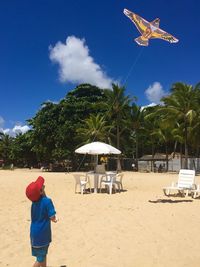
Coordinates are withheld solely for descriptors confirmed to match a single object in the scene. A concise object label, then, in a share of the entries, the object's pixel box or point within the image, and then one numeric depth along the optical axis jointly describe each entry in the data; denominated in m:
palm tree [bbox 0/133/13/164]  33.20
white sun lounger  7.66
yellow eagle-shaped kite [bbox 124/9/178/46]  8.40
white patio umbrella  8.67
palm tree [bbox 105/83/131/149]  22.21
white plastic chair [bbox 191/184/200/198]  7.46
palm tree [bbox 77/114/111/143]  21.40
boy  2.51
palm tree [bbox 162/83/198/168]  19.85
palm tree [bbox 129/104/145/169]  23.49
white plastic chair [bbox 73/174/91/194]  8.10
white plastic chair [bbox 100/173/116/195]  8.20
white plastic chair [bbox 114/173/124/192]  8.49
